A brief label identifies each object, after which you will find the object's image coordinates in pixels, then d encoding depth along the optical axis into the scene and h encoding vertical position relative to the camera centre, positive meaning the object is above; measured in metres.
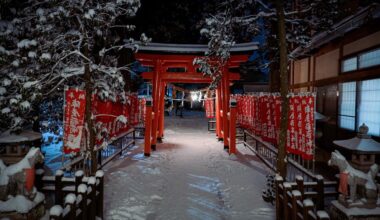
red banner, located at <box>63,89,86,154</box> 7.85 -0.53
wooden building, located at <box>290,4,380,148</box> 8.61 +0.99
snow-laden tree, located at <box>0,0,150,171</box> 6.41 +1.13
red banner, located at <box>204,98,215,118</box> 24.94 -0.64
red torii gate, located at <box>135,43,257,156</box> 13.89 +1.36
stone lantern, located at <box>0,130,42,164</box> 5.77 -0.98
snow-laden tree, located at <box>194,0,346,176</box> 6.71 +2.09
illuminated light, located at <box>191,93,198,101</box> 27.26 +0.33
